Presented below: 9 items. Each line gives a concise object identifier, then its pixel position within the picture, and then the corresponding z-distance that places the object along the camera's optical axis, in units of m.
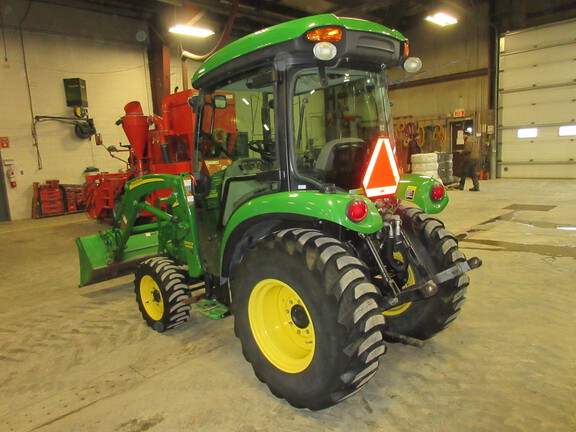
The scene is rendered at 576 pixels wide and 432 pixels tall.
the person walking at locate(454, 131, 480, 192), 11.27
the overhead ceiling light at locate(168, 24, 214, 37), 10.50
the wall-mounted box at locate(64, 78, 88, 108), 10.93
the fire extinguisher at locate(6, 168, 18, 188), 10.59
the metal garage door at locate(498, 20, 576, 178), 12.92
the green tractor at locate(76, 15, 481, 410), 2.00
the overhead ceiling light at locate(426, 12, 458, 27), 12.22
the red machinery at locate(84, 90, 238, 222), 7.64
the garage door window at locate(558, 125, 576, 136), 13.02
